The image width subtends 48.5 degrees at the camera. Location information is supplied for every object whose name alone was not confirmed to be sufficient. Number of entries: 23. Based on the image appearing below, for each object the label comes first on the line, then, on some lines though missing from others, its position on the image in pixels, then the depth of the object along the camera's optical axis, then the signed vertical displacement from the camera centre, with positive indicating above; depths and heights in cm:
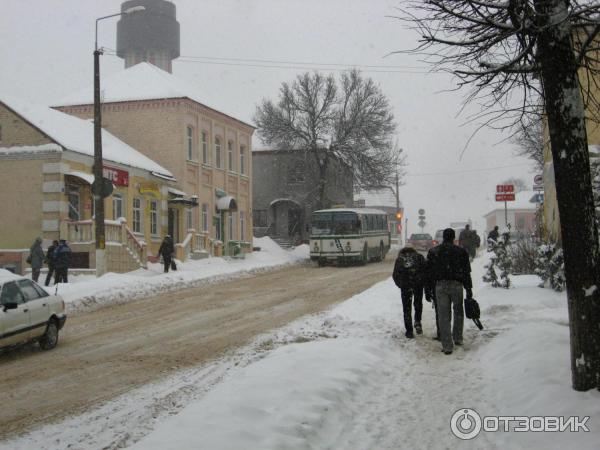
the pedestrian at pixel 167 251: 2733 -33
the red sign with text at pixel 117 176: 2816 +295
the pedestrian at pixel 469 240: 2909 -19
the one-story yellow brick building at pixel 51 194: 2625 +210
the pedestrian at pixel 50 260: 2242 -48
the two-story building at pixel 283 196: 5450 +370
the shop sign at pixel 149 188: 3222 +269
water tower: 9525 +2992
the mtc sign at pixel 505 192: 2215 +144
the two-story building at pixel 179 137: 3628 +601
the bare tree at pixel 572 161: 654 +72
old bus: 3394 +12
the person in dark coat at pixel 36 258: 2339 -42
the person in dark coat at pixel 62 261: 2230 -52
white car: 1111 -119
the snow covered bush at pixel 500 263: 1617 -71
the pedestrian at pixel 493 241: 1698 -15
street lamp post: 2092 +264
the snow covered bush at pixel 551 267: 1406 -73
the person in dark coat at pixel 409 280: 1142 -74
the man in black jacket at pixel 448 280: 1013 -67
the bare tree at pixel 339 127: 4891 +843
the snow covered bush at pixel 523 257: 1911 -65
